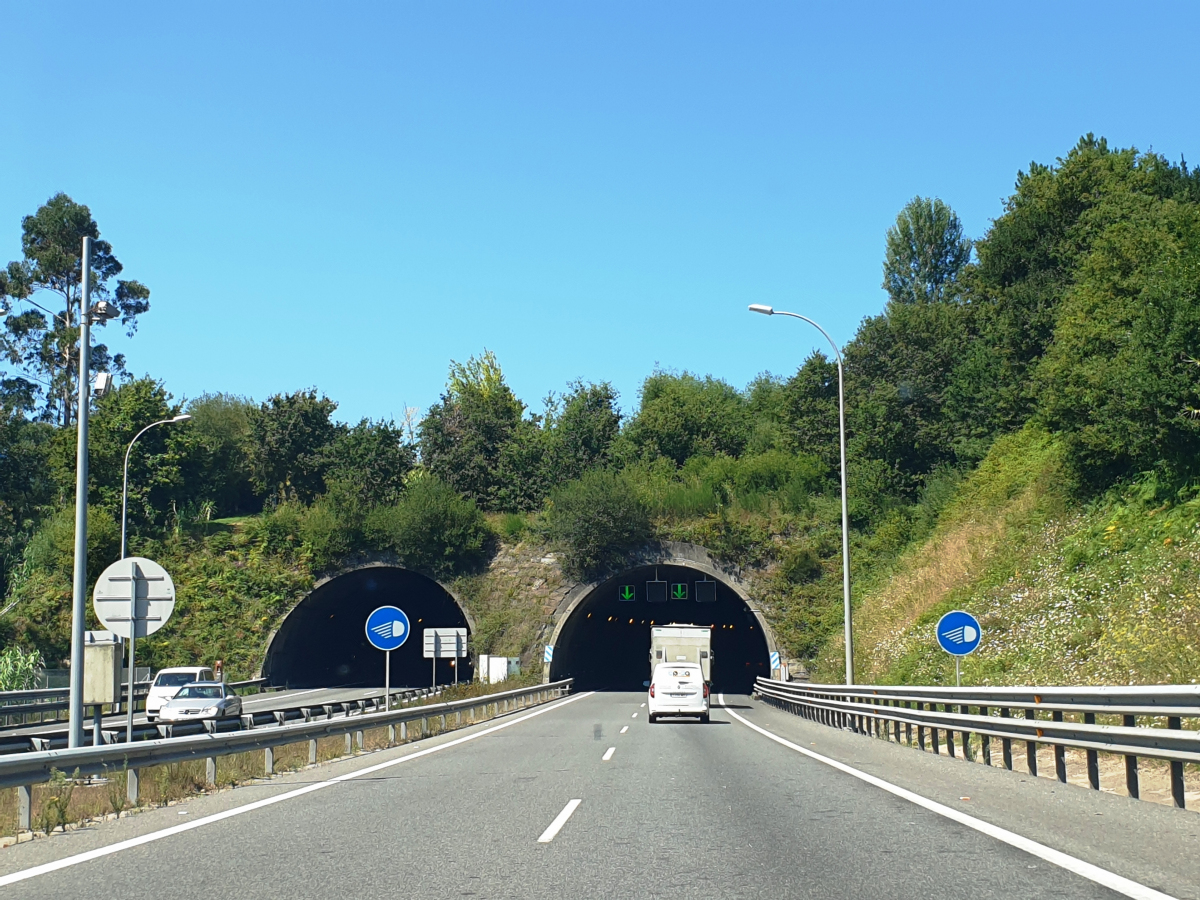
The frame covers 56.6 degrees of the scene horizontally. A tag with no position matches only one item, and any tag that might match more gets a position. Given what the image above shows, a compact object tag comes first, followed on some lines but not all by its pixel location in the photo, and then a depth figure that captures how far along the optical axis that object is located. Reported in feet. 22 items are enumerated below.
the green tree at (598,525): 190.90
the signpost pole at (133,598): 48.37
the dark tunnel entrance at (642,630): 200.85
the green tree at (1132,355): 91.71
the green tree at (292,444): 253.65
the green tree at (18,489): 214.90
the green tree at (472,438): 238.27
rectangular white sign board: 126.11
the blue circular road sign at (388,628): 74.59
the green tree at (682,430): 277.64
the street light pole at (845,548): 93.63
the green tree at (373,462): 230.07
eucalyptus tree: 225.15
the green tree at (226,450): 312.48
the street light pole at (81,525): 48.45
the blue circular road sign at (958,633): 65.16
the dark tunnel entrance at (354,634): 195.42
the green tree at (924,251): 283.18
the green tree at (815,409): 212.84
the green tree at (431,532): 191.93
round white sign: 48.29
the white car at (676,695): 96.89
